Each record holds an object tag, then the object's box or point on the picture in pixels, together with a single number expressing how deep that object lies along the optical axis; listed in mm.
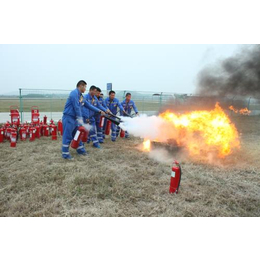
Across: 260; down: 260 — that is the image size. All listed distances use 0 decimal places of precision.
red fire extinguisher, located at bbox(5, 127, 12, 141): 7712
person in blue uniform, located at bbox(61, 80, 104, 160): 5590
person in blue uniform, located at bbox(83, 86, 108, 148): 7091
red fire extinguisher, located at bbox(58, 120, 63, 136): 9508
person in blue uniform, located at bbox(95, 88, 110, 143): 7810
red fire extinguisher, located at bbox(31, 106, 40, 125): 8931
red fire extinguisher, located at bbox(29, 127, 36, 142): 7992
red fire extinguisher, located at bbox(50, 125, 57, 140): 8445
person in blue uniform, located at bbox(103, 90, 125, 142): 8573
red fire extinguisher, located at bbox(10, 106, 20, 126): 8477
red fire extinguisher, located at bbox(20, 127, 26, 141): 7982
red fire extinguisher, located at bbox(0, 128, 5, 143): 7666
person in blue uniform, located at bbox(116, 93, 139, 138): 9159
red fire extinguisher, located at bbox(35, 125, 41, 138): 8472
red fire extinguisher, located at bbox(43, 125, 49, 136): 8952
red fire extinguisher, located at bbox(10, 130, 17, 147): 7035
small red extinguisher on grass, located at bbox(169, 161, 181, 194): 3791
